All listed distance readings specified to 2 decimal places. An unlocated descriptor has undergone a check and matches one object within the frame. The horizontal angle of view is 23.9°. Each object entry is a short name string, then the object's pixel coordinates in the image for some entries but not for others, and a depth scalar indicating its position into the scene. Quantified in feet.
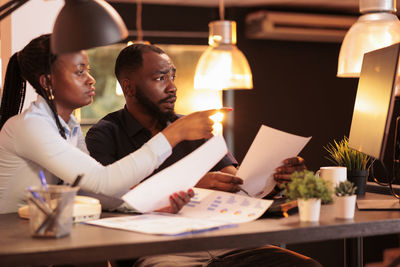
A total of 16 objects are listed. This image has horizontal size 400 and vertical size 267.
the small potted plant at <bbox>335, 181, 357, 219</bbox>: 7.59
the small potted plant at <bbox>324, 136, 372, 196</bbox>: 9.28
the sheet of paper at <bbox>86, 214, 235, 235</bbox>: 7.13
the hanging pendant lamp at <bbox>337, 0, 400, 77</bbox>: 9.54
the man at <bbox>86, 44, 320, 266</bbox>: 10.33
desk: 6.66
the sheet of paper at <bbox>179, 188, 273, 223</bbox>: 7.71
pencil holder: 6.97
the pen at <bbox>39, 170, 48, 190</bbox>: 7.04
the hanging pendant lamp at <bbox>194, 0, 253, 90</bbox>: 14.19
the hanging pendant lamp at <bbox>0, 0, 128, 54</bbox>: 7.49
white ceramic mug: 8.64
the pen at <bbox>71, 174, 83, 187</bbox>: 7.26
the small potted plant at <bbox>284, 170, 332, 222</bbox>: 7.44
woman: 7.92
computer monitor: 7.88
